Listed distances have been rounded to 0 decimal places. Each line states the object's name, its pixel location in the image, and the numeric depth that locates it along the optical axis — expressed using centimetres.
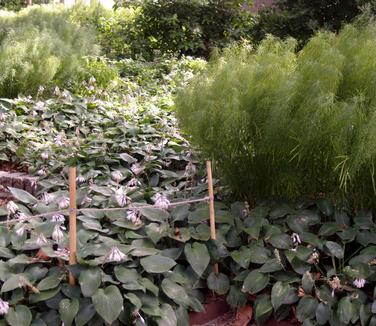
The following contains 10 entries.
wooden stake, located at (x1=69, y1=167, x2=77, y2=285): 218
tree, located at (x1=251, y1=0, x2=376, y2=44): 714
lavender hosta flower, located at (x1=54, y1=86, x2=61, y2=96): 464
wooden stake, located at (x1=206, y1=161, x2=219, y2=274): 250
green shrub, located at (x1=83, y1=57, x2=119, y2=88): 558
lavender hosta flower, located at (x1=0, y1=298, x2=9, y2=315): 202
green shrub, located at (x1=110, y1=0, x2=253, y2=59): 796
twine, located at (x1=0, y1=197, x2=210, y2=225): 226
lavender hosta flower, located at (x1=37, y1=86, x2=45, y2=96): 468
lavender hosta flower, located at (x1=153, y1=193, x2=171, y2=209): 256
